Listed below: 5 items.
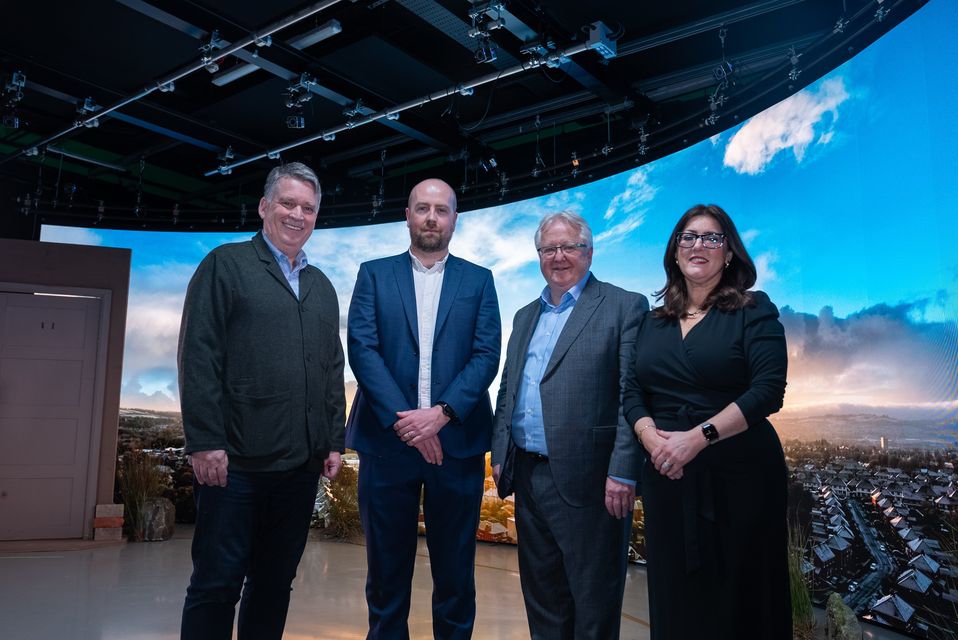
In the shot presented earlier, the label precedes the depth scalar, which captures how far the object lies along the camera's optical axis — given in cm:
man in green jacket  204
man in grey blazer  208
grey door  602
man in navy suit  224
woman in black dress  179
